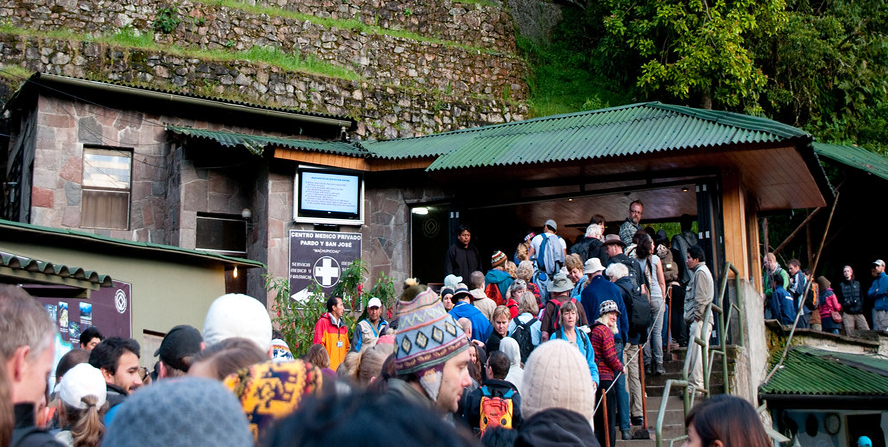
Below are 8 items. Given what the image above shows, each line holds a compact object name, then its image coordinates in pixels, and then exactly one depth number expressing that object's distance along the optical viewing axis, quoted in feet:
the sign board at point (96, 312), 31.99
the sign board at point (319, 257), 48.32
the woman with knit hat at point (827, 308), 59.00
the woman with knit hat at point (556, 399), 11.55
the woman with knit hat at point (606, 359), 29.32
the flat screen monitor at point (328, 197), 49.65
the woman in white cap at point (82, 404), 14.19
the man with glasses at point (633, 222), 39.50
